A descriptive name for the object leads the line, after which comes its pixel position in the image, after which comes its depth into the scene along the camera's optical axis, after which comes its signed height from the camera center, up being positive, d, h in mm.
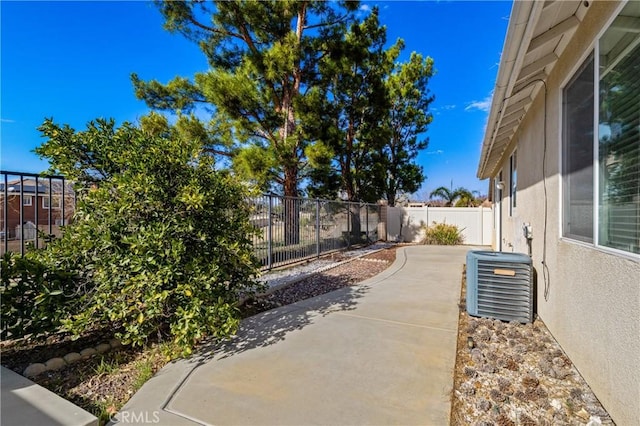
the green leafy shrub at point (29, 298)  2820 -805
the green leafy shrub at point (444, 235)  14828 -1107
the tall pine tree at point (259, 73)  9562 +4744
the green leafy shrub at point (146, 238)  2928 -257
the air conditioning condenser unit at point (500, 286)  4090 -1028
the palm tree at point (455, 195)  20875 +1272
